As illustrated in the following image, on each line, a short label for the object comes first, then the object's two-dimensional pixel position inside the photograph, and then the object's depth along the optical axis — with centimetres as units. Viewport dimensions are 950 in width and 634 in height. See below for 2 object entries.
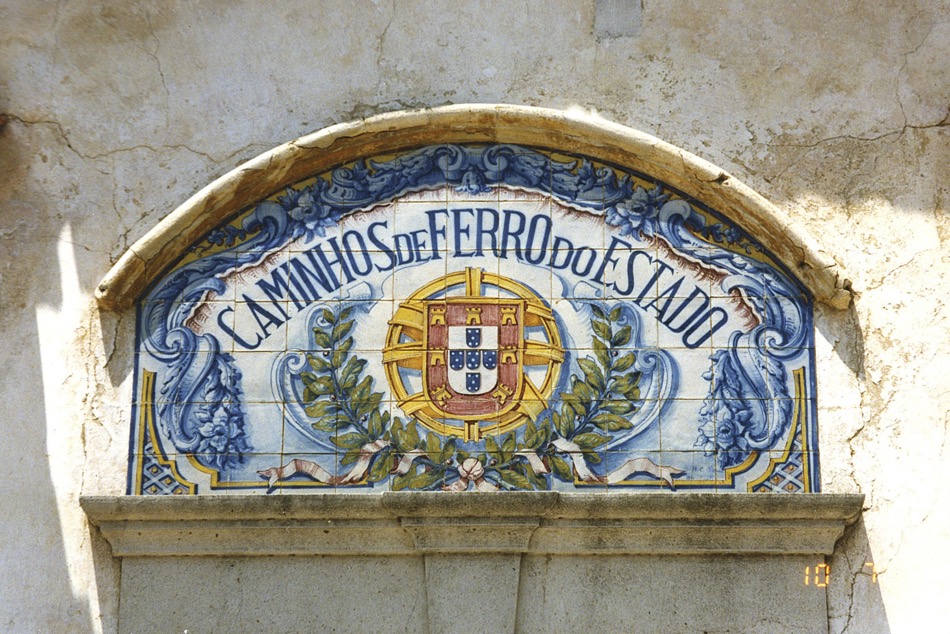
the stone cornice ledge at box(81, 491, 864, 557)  614
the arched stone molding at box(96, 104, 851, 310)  652
